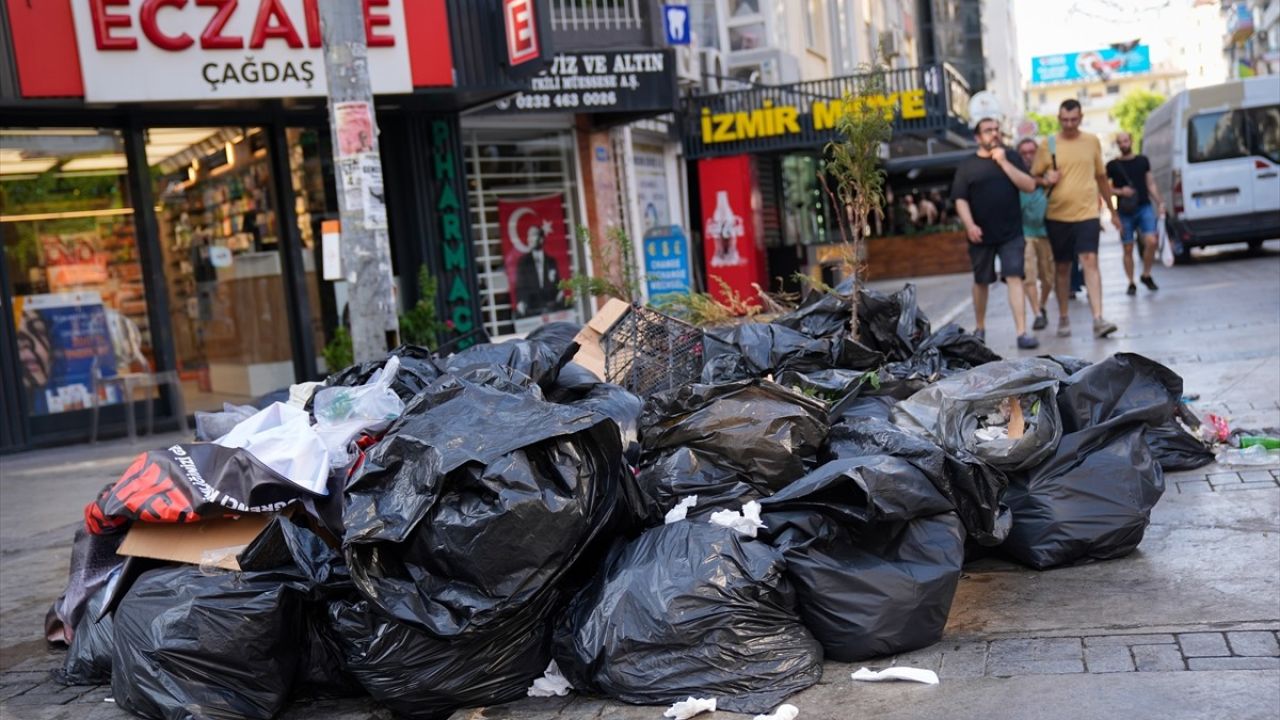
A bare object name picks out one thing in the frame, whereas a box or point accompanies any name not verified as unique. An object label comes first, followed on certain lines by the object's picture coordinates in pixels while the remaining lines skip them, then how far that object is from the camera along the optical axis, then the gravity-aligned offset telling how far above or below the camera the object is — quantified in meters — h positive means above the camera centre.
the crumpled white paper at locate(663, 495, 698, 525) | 3.99 -0.86
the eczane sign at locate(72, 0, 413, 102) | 9.49 +1.95
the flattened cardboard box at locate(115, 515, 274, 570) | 4.07 -0.82
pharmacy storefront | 9.71 +0.92
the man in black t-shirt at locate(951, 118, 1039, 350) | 9.34 +0.05
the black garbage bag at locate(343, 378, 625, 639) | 3.51 -0.72
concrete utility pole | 6.20 +0.49
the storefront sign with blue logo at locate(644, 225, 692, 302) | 16.23 -0.16
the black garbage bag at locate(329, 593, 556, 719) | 3.61 -1.15
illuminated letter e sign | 10.99 +2.06
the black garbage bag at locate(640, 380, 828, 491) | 4.20 -0.64
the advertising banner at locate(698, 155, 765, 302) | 18.92 +0.33
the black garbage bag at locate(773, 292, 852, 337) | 6.22 -0.43
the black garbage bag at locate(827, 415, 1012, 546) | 3.89 -0.82
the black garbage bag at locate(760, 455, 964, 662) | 3.62 -0.98
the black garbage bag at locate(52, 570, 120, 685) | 4.21 -1.18
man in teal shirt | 11.06 -0.37
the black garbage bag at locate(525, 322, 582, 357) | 6.05 -0.38
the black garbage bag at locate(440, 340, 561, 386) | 5.01 -0.40
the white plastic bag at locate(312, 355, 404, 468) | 4.44 -0.50
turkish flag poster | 14.98 +0.10
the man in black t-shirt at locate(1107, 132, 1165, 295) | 13.98 +0.01
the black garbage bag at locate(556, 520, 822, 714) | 3.48 -1.11
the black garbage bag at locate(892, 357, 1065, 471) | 4.37 -0.72
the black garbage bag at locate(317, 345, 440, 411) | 5.06 -0.42
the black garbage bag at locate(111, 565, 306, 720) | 3.72 -1.08
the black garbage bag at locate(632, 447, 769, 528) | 4.06 -0.81
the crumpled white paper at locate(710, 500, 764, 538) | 3.77 -0.86
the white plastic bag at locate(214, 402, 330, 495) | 4.10 -0.55
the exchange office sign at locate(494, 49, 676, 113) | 13.92 +1.95
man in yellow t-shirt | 9.82 +0.13
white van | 16.95 +0.37
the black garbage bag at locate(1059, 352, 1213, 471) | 4.70 -0.74
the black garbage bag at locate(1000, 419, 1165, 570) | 4.29 -1.05
